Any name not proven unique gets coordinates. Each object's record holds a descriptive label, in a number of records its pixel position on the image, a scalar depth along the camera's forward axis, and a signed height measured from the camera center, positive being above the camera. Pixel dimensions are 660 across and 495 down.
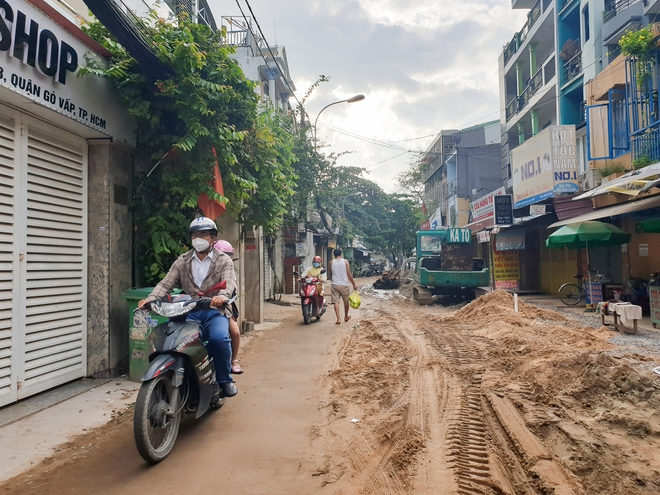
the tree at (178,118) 5.64 +2.05
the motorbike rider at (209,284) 3.91 -0.18
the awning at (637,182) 7.85 +1.54
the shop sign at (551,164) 13.07 +3.13
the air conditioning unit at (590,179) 12.11 +2.42
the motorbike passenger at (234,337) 4.28 -0.74
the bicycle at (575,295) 13.14 -1.01
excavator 14.91 -0.12
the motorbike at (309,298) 10.77 -0.84
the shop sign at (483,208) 19.97 +2.79
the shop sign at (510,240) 16.80 +0.94
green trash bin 5.04 -0.78
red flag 6.28 +0.96
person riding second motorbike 11.12 -0.21
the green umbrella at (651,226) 8.61 +0.75
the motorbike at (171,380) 3.09 -0.92
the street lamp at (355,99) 18.42 +7.12
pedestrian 10.66 -0.36
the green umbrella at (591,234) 10.34 +0.70
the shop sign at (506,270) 18.25 -0.29
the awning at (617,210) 8.77 +1.21
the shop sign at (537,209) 13.38 +1.68
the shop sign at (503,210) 16.70 +2.08
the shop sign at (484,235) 17.81 +1.18
